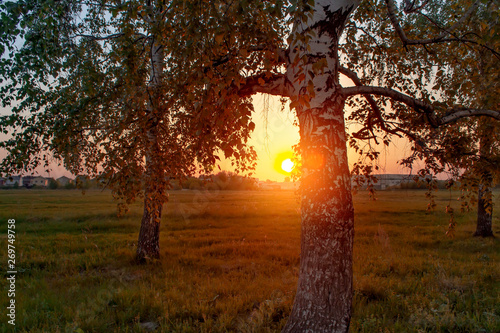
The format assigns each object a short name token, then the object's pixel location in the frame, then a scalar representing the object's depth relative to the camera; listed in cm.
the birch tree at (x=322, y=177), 369
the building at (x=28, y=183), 7759
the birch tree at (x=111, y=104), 395
